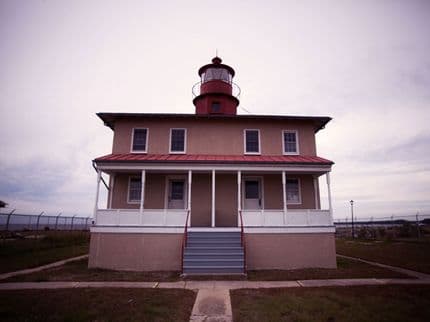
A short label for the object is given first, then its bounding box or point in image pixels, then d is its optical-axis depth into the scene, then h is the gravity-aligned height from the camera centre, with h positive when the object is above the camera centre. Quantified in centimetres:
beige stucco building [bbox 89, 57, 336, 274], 1164 +148
